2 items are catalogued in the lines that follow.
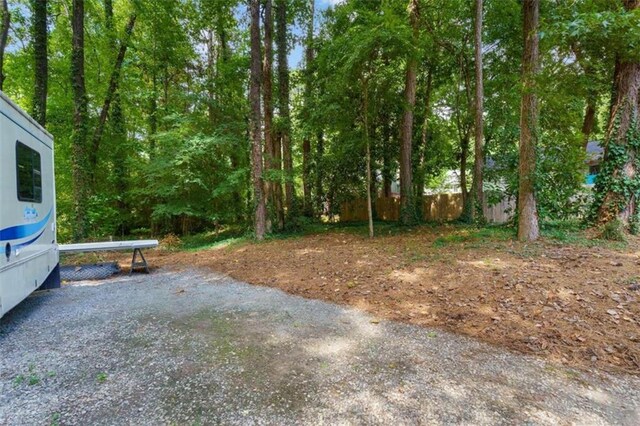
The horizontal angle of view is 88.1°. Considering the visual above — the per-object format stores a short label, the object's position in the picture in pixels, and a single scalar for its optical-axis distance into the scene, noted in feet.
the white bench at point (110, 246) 21.16
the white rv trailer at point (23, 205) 11.08
